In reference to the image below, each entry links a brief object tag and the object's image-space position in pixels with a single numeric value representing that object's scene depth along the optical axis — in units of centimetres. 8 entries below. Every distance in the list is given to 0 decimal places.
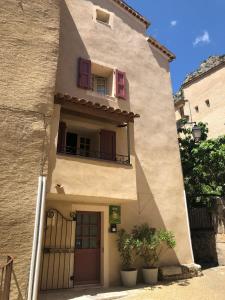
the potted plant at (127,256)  956
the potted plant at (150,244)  992
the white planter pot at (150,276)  990
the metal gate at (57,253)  904
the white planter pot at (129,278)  951
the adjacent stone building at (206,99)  2358
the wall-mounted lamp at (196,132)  1220
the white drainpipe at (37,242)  715
